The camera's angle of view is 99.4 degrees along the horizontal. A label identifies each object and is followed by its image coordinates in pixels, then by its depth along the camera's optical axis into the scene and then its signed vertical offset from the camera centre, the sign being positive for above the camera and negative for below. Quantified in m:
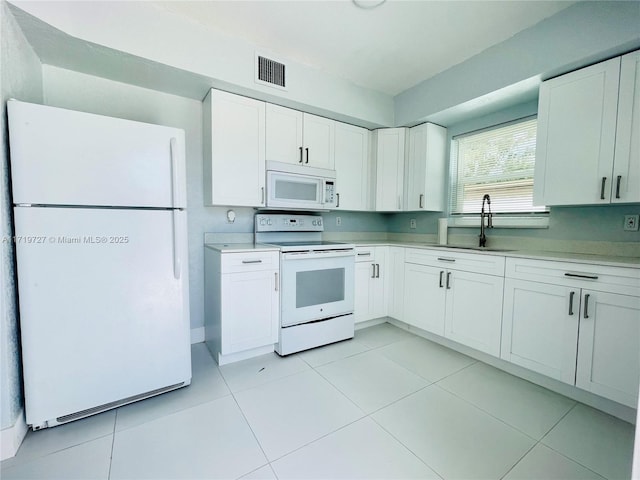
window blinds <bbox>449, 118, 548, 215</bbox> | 2.49 +0.57
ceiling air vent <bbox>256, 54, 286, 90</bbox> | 2.27 +1.29
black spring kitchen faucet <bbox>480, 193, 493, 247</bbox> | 2.60 +0.04
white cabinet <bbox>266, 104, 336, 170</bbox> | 2.54 +0.85
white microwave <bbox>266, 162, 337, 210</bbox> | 2.53 +0.36
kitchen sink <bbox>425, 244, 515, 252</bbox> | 2.30 -0.21
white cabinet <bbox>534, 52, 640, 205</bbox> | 1.72 +0.62
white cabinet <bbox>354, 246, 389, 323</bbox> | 2.86 -0.64
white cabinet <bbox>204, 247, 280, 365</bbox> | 2.12 -0.65
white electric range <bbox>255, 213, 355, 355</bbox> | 2.33 -0.59
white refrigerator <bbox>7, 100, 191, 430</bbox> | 1.37 -0.21
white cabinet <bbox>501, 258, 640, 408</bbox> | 1.56 -0.64
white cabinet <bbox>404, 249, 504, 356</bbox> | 2.18 -0.66
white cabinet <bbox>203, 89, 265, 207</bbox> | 2.29 +0.64
